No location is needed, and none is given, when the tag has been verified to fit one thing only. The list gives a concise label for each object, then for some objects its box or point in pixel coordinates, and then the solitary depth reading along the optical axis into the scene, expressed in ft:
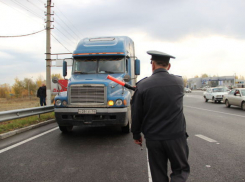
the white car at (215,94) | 73.97
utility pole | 46.63
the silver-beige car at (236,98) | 51.28
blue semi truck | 19.92
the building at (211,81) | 375.45
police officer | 7.55
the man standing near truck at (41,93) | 53.01
